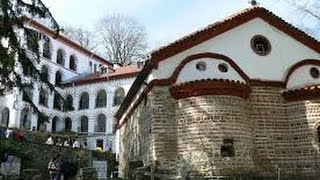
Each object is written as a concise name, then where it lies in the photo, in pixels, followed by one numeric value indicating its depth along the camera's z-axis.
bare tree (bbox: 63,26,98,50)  33.42
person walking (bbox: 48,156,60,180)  10.04
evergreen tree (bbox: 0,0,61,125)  8.05
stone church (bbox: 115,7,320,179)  9.90
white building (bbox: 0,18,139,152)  27.20
